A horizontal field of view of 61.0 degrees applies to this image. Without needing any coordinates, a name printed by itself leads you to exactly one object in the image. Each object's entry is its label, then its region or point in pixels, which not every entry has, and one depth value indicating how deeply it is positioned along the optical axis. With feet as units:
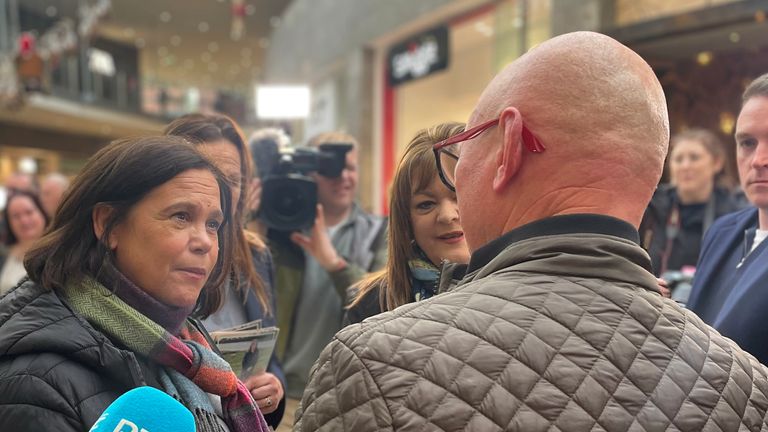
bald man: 2.41
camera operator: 7.82
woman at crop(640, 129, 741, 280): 10.78
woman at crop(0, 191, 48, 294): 12.17
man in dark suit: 4.95
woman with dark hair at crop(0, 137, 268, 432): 3.50
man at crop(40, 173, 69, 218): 14.06
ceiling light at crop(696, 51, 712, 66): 20.29
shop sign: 26.61
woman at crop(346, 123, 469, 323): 5.59
